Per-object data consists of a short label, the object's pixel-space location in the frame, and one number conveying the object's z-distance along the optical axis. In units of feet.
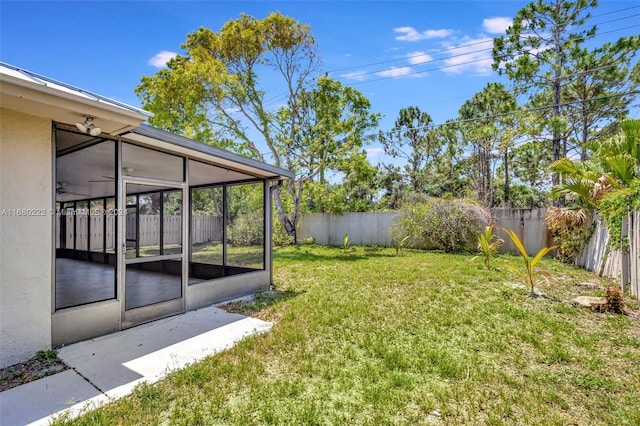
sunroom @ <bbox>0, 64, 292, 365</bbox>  10.21
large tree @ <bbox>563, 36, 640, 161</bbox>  35.68
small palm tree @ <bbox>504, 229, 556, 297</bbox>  18.06
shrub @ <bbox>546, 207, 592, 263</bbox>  26.43
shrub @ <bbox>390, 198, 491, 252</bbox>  35.53
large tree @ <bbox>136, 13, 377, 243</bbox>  41.88
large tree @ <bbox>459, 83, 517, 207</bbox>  44.50
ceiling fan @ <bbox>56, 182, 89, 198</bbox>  21.21
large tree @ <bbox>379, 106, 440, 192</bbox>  64.13
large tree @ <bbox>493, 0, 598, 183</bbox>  37.37
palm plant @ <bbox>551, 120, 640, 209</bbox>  19.85
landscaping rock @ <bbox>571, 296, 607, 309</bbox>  15.23
